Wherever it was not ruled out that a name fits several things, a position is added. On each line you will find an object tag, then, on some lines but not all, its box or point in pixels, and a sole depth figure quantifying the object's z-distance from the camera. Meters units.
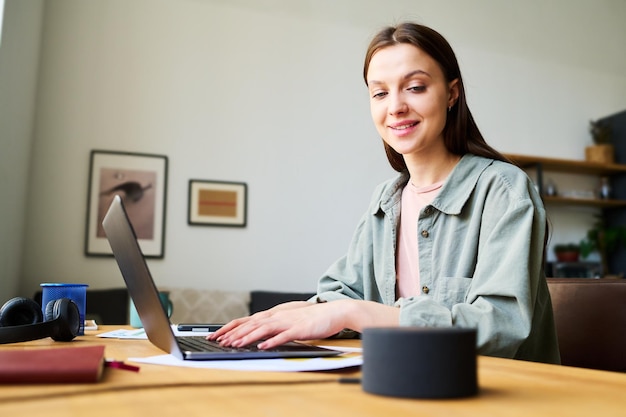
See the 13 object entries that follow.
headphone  1.02
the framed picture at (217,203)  3.99
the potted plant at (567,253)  4.89
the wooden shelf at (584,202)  4.89
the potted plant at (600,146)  5.11
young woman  0.93
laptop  0.75
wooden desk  0.45
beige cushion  3.68
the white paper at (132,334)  1.19
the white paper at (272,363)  0.67
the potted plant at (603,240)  4.98
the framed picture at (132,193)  3.74
